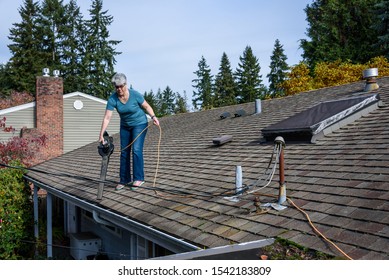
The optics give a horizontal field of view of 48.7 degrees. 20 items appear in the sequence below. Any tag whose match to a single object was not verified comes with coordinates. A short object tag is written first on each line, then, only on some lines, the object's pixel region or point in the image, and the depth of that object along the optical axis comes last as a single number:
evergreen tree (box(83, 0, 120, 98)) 45.28
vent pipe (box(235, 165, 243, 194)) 5.24
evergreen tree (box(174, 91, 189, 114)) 55.59
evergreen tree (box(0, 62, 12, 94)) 41.16
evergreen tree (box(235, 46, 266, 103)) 56.06
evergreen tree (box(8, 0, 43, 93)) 41.72
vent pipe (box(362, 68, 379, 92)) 8.37
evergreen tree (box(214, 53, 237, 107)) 55.22
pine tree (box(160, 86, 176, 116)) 83.21
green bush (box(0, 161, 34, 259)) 11.33
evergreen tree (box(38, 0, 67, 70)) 45.09
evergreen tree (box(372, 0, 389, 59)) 26.53
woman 6.21
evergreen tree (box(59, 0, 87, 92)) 44.59
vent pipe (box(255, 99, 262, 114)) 10.69
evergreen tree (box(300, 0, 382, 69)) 32.16
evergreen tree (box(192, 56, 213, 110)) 61.89
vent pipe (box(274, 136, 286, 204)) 4.54
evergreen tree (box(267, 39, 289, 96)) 54.38
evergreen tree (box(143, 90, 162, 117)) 60.49
